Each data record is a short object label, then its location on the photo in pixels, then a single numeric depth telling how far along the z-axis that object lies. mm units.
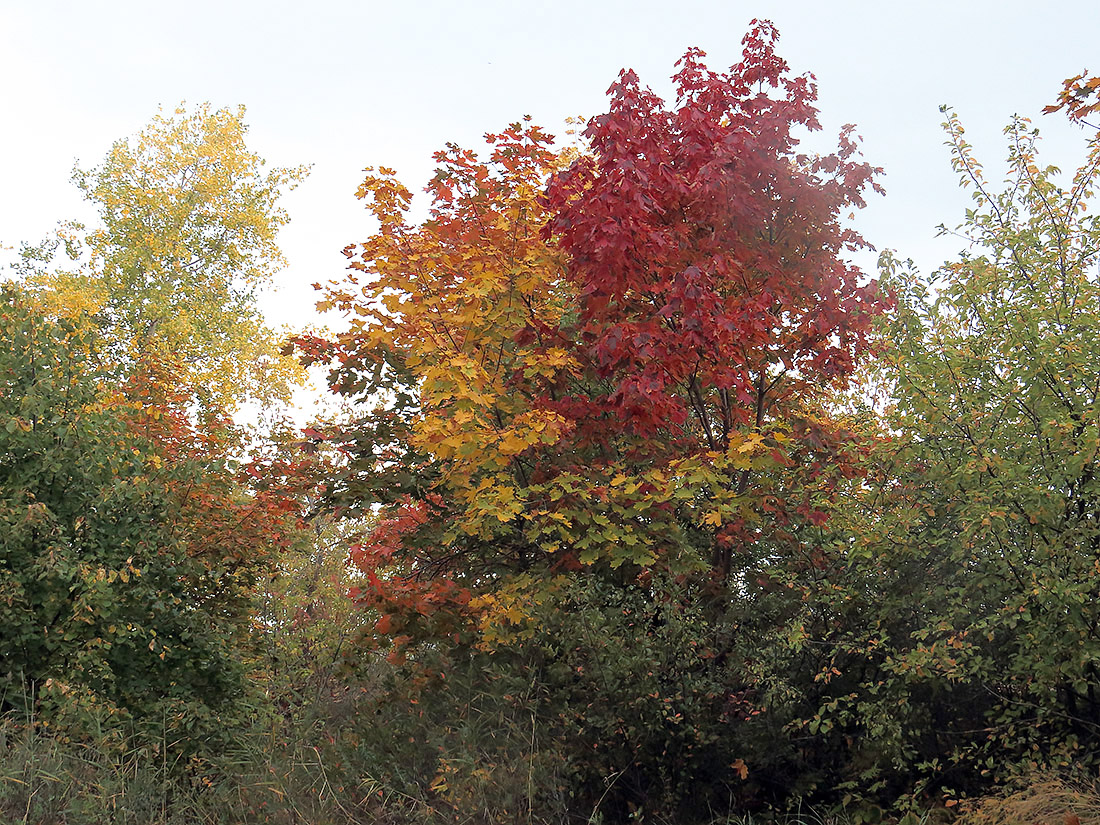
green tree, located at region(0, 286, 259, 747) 8094
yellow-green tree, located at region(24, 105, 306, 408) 23172
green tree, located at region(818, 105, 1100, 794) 5938
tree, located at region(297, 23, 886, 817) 6977
